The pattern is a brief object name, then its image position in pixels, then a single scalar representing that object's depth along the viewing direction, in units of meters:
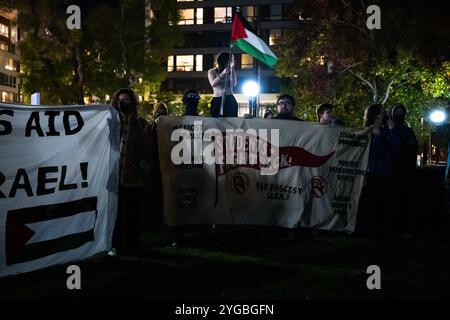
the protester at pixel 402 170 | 8.18
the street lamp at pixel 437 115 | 24.66
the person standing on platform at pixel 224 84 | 8.63
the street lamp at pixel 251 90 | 18.45
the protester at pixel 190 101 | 8.00
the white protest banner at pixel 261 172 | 7.31
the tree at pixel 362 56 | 22.22
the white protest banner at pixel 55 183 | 5.13
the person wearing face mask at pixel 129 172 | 6.70
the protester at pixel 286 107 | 8.09
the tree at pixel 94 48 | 32.06
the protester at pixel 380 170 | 7.91
